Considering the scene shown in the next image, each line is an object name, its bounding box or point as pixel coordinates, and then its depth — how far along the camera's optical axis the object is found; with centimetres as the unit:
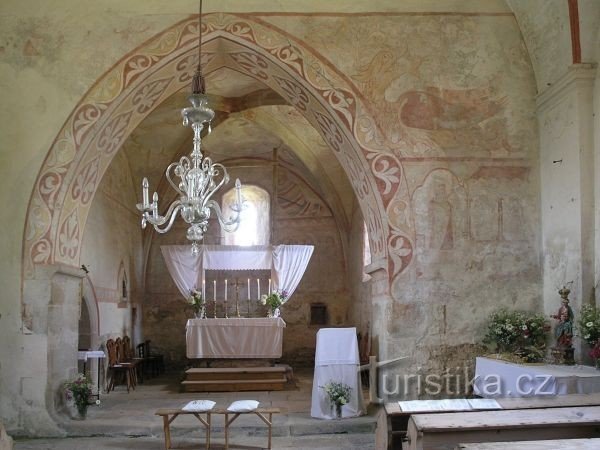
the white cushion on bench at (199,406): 697
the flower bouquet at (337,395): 844
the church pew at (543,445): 321
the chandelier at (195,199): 663
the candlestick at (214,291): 1449
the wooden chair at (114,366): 1145
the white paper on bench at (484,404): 467
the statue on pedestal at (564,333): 718
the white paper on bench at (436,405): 465
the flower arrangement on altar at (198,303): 1298
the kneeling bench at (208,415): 692
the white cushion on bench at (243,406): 697
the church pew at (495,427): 401
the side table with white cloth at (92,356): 998
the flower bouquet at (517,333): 797
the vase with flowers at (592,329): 655
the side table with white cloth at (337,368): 857
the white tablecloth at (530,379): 612
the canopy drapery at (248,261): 1368
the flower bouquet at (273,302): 1290
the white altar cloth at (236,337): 1178
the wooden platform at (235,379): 1125
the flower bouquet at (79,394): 853
